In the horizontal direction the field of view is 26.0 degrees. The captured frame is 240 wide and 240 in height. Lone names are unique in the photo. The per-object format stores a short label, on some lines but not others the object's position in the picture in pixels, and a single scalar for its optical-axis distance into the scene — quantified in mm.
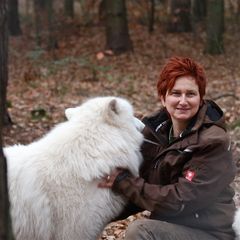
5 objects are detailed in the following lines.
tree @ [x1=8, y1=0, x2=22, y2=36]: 22719
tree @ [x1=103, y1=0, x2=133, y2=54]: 16969
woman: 3459
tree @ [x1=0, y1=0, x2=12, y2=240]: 2318
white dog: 3623
